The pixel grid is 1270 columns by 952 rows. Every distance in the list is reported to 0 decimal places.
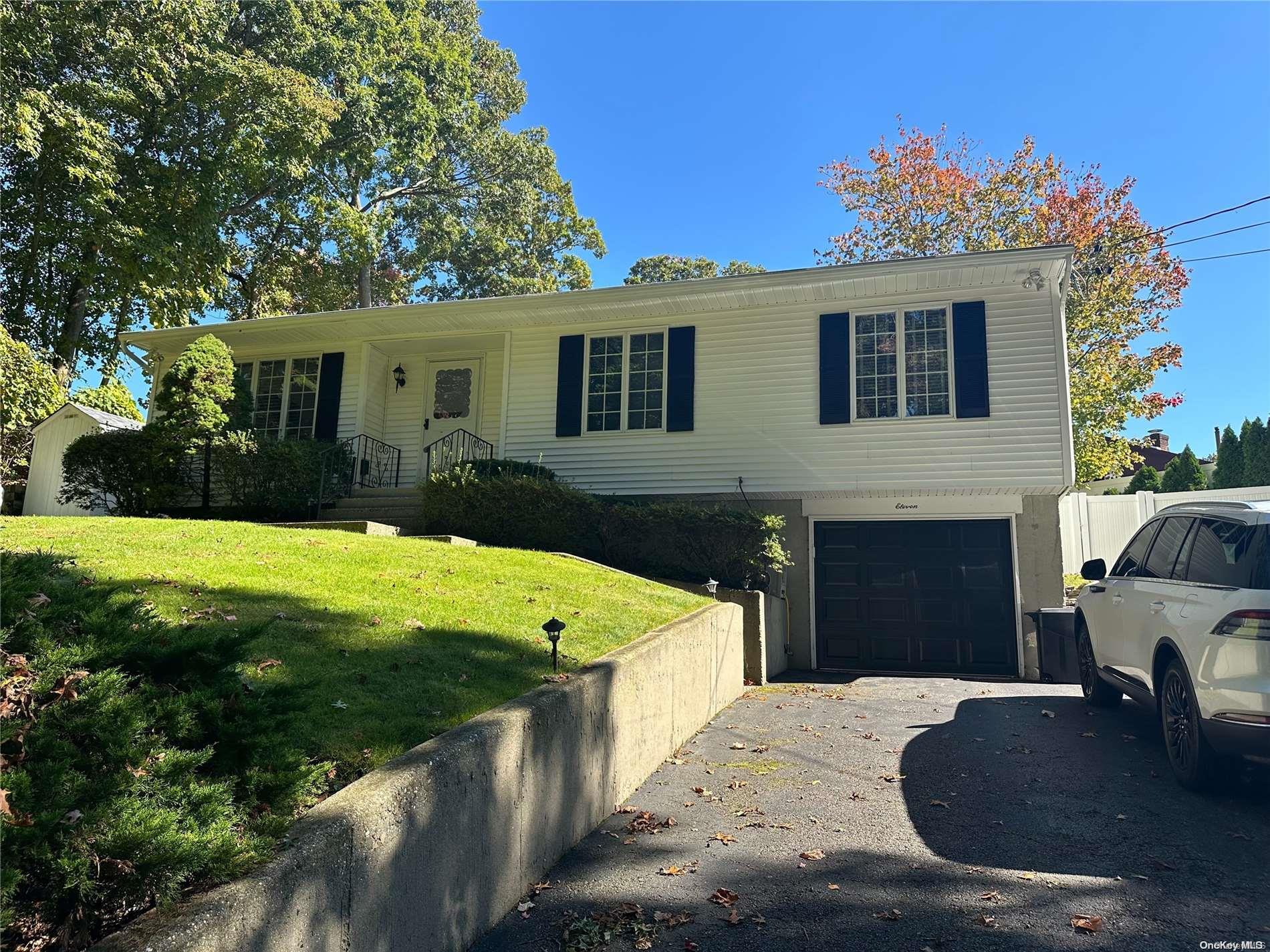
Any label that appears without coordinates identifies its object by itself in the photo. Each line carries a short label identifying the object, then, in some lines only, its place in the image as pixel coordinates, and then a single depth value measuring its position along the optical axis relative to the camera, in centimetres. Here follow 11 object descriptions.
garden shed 1527
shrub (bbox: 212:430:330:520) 1144
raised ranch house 1095
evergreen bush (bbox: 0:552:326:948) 186
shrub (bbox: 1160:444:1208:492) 2570
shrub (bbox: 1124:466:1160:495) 2826
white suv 392
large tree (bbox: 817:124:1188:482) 2050
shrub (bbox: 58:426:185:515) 1137
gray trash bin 770
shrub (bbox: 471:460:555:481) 1142
